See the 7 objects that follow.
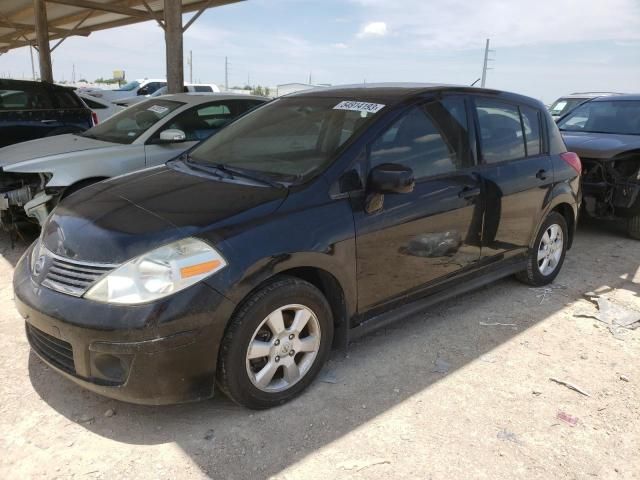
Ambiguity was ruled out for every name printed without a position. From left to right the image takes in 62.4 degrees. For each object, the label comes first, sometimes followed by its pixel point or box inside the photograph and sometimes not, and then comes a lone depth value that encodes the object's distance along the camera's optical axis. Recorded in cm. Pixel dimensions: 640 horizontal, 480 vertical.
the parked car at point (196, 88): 1551
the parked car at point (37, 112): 739
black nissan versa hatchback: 238
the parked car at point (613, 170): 605
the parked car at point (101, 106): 1052
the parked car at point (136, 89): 1975
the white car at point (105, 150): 482
